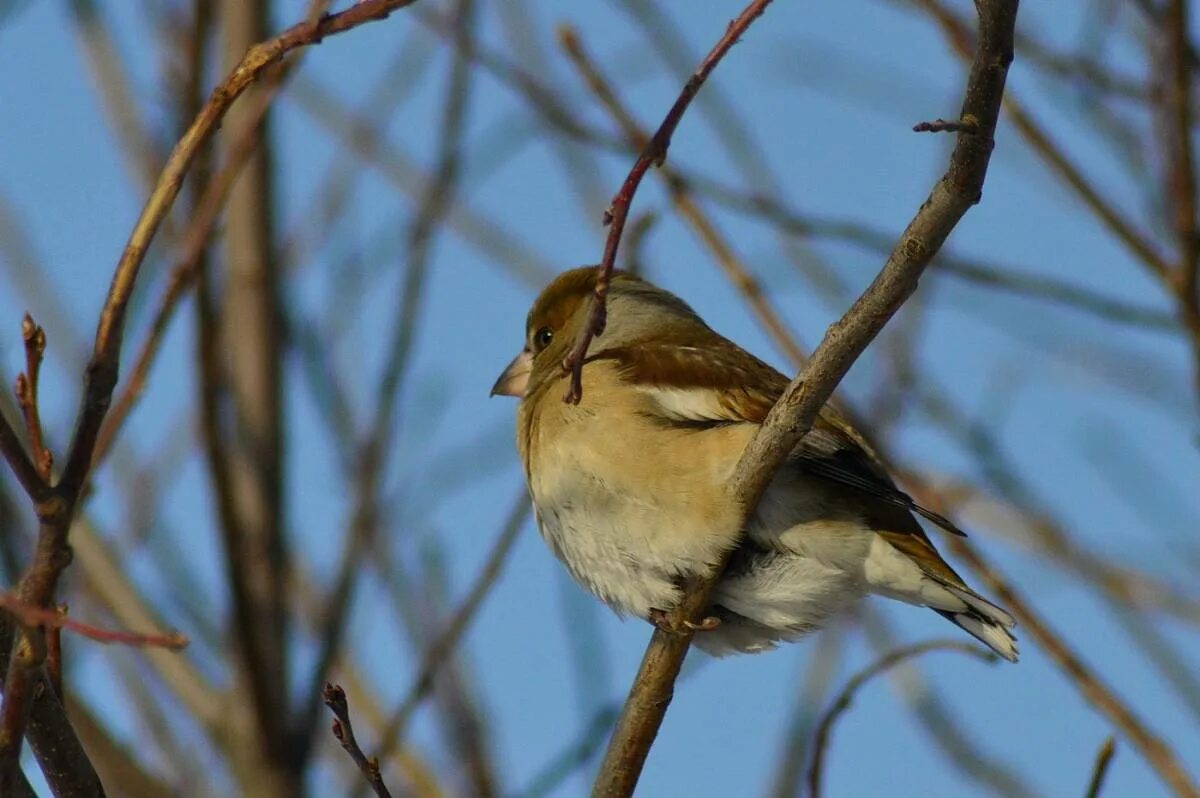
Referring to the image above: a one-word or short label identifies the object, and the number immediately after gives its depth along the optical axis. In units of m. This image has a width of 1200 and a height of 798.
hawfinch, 6.72
